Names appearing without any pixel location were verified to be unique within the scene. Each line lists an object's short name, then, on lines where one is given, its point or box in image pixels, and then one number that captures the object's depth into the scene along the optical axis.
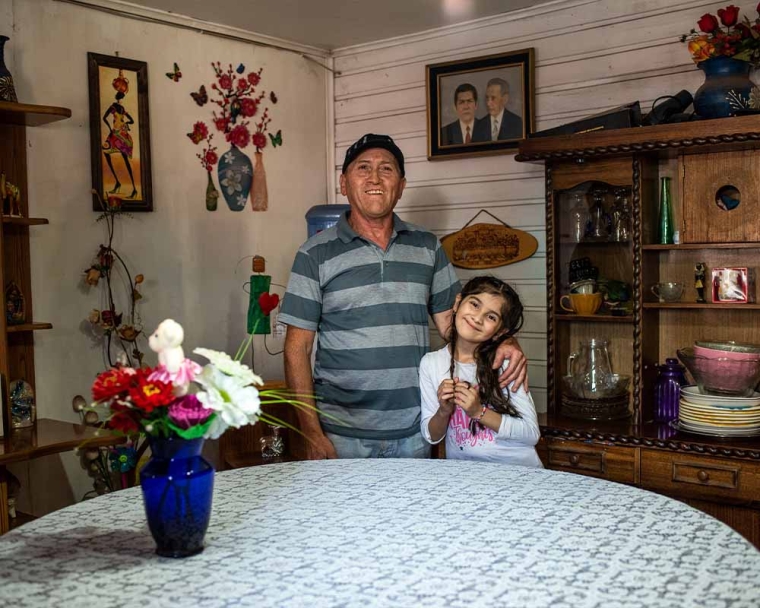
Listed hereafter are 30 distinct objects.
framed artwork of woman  3.55
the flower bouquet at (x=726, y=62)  3.05
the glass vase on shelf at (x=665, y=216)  3.38
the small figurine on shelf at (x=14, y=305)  3.17
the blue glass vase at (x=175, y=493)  1.47
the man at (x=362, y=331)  2.66
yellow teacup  3.45
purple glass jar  3.34
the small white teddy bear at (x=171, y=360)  1.43
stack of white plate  3.01
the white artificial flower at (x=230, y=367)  1.49
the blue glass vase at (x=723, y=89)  3.05
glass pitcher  3.42
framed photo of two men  3.98
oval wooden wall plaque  4.01
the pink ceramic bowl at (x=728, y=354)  3.03
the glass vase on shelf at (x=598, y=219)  3.45
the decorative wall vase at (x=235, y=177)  4.16
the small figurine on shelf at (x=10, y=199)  3.11
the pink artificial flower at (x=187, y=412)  1.44
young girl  2.38
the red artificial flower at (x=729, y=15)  3.12
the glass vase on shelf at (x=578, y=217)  3.50
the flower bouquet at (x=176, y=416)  1.43
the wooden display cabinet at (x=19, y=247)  3.14
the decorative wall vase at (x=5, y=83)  2.99
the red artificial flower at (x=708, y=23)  3.16
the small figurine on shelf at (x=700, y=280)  3.36
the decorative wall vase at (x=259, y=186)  4.33
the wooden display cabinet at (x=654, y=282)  2.99
